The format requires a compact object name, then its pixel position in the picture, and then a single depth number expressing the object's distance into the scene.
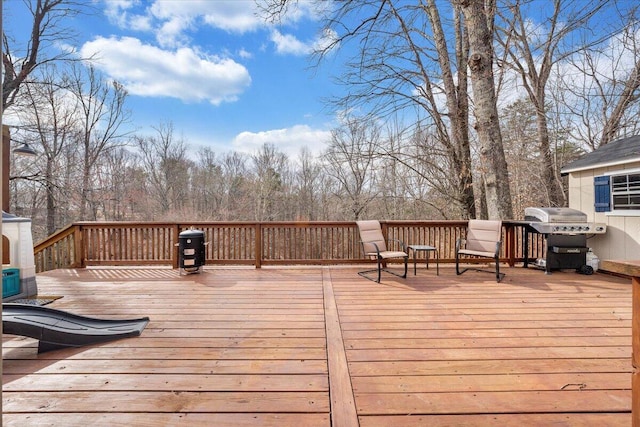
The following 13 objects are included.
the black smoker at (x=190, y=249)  4.81
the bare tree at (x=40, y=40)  8.63
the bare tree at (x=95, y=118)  12.86
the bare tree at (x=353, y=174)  11.52
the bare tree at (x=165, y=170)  17.06
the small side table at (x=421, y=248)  4.52
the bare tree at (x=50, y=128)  9.57
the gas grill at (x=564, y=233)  4.62
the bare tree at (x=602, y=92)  7.36
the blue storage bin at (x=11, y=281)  3.50
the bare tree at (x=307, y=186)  16.69
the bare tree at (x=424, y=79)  7.61
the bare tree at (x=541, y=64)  7.23
